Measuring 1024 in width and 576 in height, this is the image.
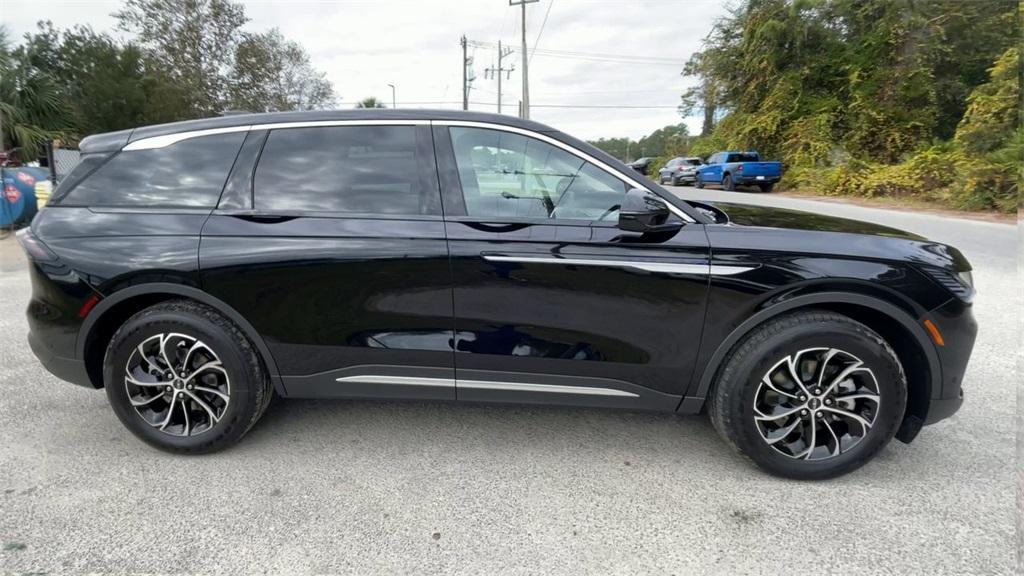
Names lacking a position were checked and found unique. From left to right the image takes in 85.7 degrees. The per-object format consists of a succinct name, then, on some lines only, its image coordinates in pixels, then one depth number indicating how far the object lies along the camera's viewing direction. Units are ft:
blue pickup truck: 72.84
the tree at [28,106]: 49.32
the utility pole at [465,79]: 145.79
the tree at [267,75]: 83.35
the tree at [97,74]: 66.13
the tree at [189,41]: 76.95
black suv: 8.49
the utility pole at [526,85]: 101.71
